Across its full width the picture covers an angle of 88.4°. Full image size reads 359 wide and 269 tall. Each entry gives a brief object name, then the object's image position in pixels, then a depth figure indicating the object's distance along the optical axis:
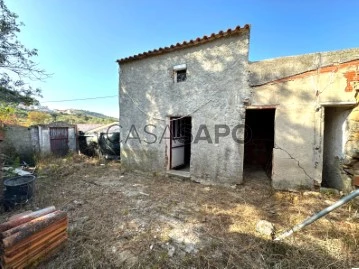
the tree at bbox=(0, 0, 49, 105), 5.93
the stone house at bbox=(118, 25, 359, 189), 4.48
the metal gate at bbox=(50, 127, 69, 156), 10.49
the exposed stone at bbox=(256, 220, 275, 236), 3.13
